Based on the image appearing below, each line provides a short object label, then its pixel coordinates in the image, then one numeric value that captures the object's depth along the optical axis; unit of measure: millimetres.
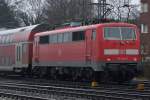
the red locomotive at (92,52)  24844
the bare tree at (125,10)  74375
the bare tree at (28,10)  81375
